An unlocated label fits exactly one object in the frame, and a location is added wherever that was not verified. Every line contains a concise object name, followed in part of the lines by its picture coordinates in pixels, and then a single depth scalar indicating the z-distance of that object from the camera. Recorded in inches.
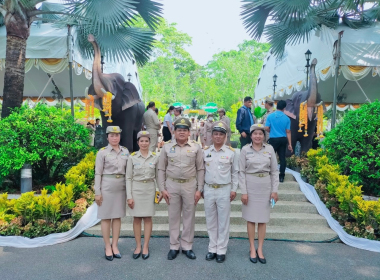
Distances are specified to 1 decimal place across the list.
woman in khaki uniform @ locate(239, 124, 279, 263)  130.4
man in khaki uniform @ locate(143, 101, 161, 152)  291.3
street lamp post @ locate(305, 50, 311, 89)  354.1
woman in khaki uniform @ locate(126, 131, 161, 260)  132.0
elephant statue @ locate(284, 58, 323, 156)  265.3
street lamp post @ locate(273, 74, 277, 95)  505.4
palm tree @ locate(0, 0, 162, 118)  233.1
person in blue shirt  203.3
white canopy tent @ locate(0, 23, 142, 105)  313.6
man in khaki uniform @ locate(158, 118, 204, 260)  130.4
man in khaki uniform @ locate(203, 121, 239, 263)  129.6
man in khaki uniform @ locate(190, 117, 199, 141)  493.1
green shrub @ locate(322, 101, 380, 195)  190.5
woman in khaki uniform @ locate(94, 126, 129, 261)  132.6
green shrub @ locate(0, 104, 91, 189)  197.3
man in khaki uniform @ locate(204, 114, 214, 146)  327.6
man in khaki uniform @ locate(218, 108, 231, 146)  287.5
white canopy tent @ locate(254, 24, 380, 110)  331.0
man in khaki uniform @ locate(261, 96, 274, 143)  249.5
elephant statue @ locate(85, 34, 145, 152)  239.3
